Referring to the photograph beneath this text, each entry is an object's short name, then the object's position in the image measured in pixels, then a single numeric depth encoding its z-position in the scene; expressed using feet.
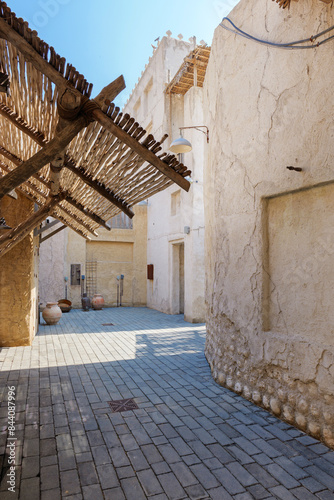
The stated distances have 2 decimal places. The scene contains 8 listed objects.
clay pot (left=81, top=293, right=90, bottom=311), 43.66
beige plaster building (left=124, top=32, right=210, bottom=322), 35.45
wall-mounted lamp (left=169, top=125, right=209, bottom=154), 23.04
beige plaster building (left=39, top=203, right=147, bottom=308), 46.83
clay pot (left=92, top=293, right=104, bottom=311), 44.70
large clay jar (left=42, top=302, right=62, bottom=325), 32.35
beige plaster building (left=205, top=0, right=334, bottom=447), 11.25
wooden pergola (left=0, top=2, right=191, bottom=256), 8.84
